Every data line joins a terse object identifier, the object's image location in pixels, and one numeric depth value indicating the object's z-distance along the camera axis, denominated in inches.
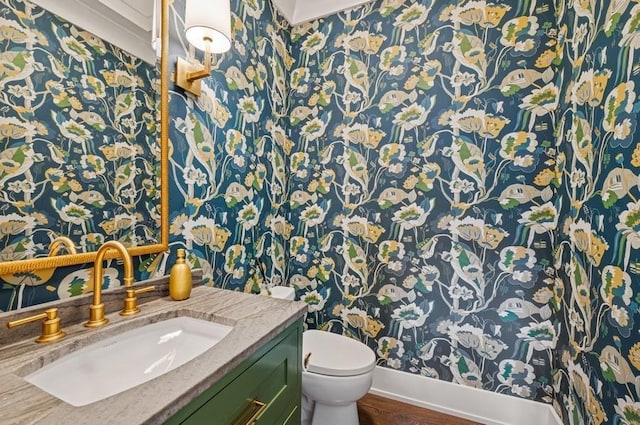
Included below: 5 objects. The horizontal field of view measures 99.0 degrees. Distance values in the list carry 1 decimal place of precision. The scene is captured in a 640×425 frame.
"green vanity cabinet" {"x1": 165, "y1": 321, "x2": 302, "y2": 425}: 21.8
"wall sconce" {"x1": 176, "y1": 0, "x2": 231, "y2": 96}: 42.0
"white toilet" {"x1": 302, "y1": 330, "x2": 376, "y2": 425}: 50.1
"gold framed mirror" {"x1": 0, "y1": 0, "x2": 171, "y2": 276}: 41.8
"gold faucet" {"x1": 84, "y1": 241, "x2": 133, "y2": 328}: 30.1
